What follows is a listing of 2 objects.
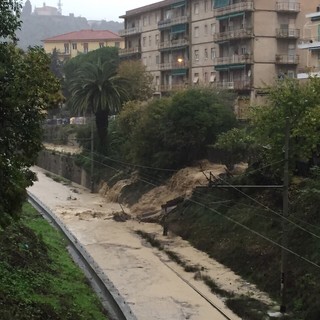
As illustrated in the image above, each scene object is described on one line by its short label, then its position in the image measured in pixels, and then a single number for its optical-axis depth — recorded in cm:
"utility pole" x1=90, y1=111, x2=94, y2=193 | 6025
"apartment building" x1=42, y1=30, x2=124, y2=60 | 13312
